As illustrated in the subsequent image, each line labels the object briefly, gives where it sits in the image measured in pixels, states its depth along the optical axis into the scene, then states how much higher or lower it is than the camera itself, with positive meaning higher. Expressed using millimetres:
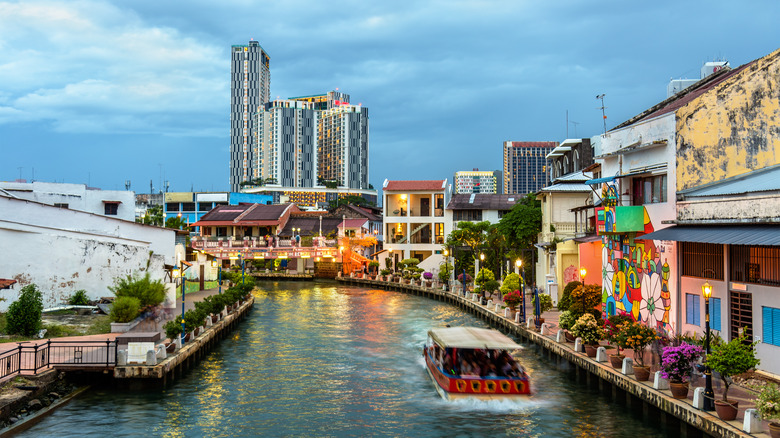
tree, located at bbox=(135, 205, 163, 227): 85631 +5409
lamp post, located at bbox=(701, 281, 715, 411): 18703 -4092
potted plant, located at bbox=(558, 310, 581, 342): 32156 -3591
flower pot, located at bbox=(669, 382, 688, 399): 20375 -4432
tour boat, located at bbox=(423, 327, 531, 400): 24141 -4668
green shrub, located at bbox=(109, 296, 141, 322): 32906 -3035
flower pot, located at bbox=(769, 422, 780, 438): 15469 -4364
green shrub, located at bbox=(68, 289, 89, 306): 38188 -2897
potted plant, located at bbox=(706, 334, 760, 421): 17969 -3187
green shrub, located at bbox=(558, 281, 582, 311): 37938 -2821
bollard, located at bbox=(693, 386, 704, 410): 19141 -4455
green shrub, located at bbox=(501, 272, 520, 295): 47688 -2469
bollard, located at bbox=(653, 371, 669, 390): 21672 -4501
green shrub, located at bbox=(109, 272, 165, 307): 36125 -2286
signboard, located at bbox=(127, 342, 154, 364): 26609 -4228
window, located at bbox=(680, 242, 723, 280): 25016 -406
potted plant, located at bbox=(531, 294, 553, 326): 41844 -3467
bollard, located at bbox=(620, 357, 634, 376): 24125 -4373
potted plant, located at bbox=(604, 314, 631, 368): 25484 -3356
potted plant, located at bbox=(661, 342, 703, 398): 20359 -3677
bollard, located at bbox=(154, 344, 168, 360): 27703 -4395
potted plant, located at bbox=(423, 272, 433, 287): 70375 -2966
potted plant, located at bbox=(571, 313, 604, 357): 28625 -3691
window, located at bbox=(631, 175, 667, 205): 29688 +2886
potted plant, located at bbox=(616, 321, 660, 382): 23812 -3274
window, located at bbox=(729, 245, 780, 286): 22109 -512
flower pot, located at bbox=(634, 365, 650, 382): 22906 -4426
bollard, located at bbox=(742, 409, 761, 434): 16438 -4441
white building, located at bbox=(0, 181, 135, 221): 53156 +4589
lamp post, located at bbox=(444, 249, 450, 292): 66069 -1468
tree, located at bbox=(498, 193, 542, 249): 54312 +2291
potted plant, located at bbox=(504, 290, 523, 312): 43719 -3361
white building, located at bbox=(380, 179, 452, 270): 84250 +4077
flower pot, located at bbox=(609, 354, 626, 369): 25438 -4388
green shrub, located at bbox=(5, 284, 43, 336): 29297 -2951
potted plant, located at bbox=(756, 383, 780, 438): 15711 -3881
